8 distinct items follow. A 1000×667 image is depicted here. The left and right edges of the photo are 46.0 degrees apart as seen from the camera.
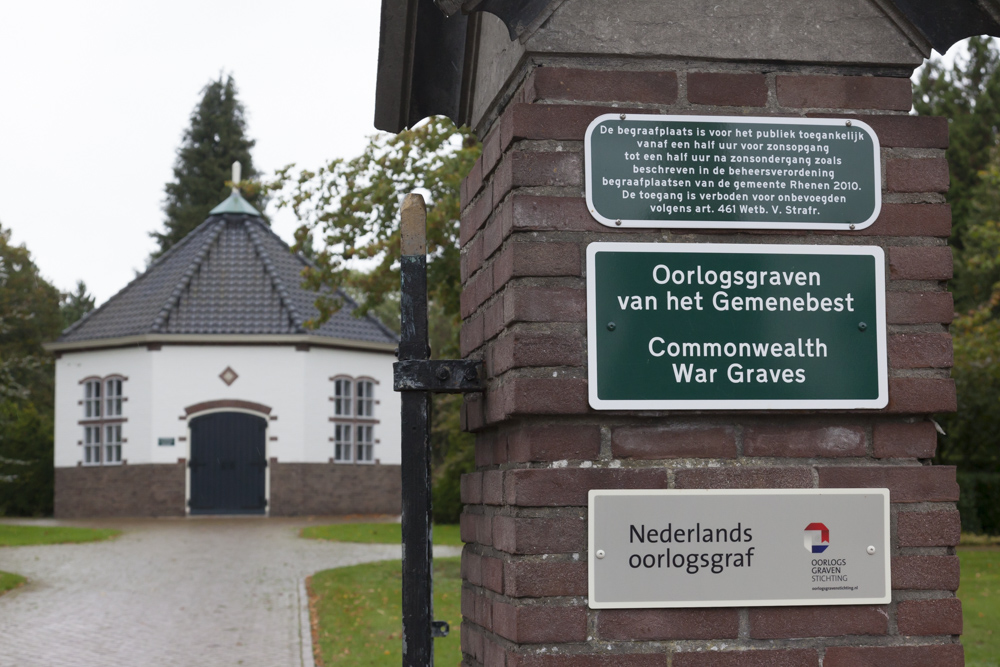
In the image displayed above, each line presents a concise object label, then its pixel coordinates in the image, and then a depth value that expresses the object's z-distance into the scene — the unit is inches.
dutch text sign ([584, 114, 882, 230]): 116.3
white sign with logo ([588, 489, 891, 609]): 112.8
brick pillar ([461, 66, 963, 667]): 111.0
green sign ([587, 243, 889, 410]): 114.3
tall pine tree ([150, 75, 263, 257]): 2011.6
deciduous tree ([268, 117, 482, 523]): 553.9
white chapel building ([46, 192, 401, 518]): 1141.7
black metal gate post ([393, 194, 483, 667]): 120.6
